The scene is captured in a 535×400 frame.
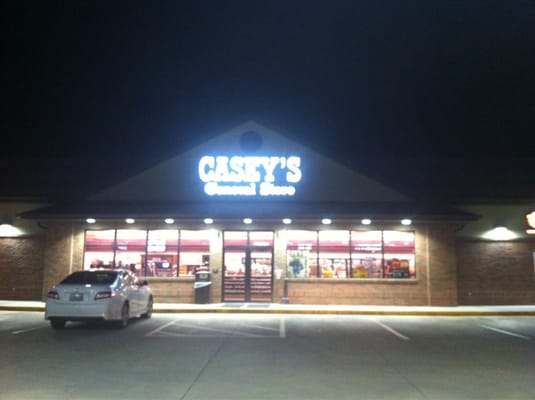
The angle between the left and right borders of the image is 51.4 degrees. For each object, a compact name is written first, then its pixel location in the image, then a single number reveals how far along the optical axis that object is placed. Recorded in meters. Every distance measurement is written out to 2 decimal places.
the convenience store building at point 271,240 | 21.45
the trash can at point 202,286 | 21.12
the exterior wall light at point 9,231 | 22.78
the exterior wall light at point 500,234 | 22.39
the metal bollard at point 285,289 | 21.52
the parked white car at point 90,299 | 13.51
